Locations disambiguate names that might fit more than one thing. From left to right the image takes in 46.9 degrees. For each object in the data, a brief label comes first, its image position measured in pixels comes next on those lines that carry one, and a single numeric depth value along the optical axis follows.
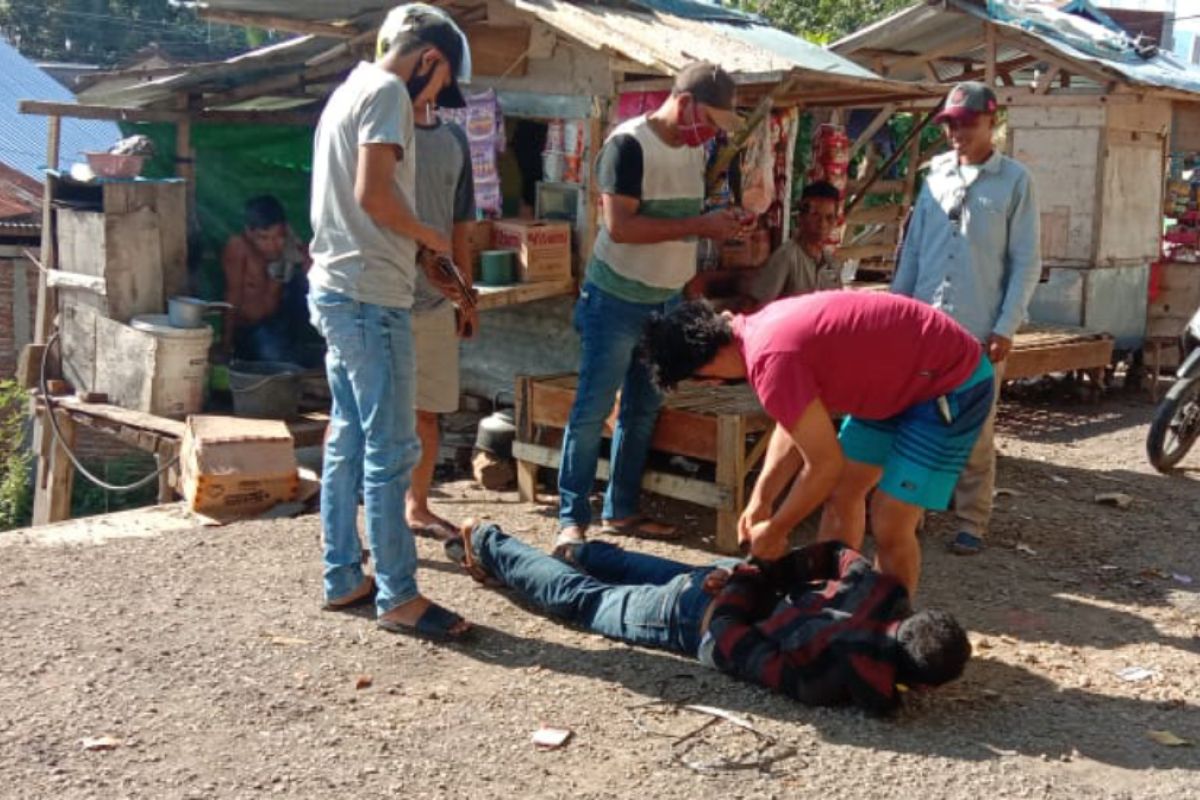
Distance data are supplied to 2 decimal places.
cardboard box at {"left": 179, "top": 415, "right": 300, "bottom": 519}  6.87
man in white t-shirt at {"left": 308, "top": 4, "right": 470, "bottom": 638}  4.63
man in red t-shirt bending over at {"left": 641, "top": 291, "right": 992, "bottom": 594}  4.19
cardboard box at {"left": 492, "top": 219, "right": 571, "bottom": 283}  7.74
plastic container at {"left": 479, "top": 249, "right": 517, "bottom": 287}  7.72
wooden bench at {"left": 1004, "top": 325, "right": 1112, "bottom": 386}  9.79
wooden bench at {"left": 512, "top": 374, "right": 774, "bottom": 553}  6.21
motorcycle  8.23
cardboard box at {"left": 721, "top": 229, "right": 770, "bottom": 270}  7.64
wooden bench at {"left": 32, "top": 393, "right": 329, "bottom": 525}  8.21
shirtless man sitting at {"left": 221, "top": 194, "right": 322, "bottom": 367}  10.09
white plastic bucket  8.52
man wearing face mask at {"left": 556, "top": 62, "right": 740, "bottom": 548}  5.66
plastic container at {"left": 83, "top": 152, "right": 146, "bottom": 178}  8.86
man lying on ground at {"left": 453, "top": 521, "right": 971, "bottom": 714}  4.21
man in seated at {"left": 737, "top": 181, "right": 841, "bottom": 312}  7.13
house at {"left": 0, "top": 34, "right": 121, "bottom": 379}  14.23
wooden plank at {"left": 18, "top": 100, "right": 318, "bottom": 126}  9.30
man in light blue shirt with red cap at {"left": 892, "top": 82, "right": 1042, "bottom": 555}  6.01
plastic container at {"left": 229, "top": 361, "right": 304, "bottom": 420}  8.91
